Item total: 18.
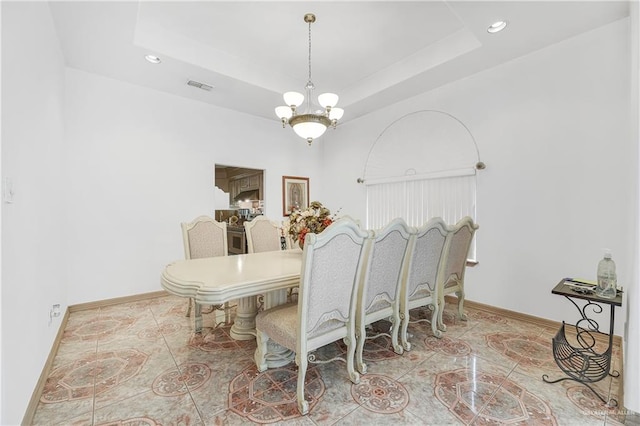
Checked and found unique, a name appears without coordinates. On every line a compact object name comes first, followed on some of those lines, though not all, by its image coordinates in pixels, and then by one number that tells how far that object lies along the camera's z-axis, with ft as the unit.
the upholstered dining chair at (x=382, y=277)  6.16
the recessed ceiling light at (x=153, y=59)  9.48
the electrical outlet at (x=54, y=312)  7.05
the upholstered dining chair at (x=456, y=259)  8.37
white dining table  5.34
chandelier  8.63
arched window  11.29
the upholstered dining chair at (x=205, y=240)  9.11
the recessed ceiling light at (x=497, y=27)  8.00
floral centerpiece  8.00
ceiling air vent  11.23
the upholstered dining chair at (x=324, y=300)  5.00
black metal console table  5.86
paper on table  6.49
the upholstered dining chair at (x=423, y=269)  7.29
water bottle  5.92
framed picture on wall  16.26
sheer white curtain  11.26
